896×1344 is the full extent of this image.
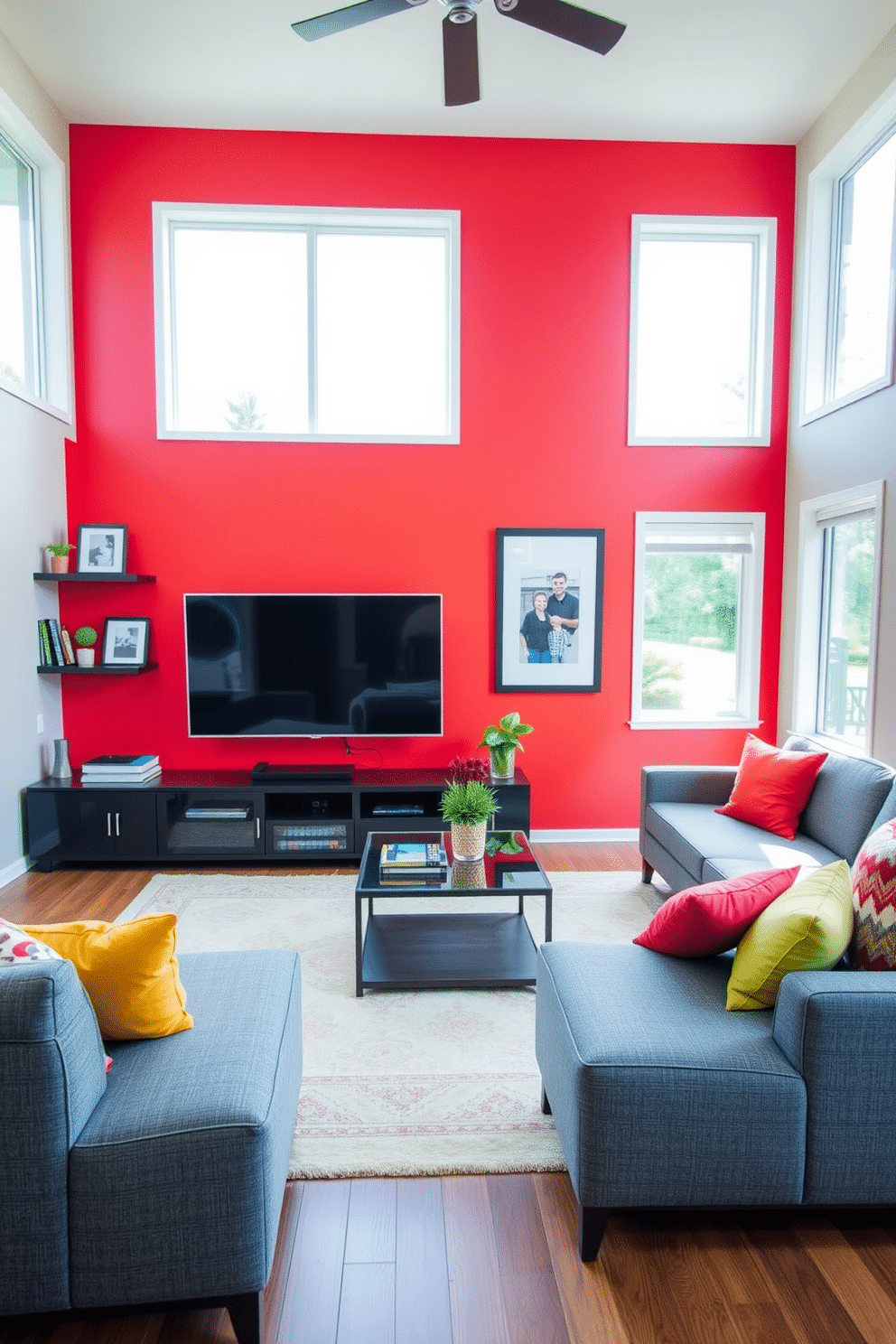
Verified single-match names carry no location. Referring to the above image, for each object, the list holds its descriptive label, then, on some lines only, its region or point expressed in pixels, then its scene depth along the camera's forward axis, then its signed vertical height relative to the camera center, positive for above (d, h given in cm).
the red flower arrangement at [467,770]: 339 -63
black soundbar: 435 -84
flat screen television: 445 -25
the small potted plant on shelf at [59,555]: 429 +33
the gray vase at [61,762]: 436 -78
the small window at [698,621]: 477 +1
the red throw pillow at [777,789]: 351 -73
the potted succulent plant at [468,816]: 304 -73
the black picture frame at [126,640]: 450 -12
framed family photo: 466 +8
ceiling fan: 254 +193
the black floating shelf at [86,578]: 423 +21
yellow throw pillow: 160 -70
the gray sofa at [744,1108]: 162 -98
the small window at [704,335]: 468 +170
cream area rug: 204 -133
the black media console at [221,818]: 420 -105
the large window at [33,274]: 409 +181
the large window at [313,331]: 459 +167
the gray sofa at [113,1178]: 134 -96
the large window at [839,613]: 391 +6
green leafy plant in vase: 446 -68
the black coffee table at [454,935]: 282 -125
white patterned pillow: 147 -61
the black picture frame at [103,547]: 444 +39
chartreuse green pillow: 178 -70
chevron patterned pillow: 183 -67
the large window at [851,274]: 385 +182
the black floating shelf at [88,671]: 429 -28
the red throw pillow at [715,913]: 196 -71
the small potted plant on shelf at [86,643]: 441 -13
